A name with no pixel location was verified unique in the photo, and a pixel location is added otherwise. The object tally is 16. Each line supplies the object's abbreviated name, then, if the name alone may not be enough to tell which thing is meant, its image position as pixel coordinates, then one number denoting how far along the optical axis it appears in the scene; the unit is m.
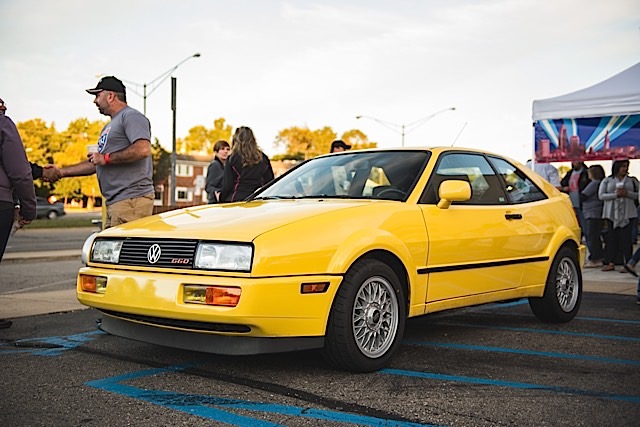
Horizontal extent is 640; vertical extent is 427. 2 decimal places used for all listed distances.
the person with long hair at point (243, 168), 7.50
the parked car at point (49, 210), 46.33
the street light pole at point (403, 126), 40.32
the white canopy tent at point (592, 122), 10.84
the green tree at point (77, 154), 63.78
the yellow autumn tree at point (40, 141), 66.50
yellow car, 3.92
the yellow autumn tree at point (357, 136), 94.62
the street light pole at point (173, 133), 28.09
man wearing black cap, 5.93
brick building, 84.06
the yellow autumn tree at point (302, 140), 103.25
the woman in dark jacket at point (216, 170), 9.52
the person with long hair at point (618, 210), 11.02
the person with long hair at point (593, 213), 11.67
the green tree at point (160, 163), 66.00
